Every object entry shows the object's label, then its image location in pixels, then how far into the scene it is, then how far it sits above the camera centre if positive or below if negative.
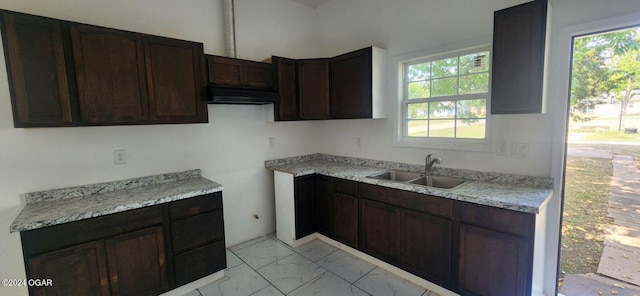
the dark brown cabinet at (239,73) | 2.61 +0.57
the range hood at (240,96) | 2.50 +0.32
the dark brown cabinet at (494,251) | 1.78 -0.90
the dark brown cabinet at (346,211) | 2.81 -0.91
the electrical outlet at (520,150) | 2.18 -0.24
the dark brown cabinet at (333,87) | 2.90 +0.45
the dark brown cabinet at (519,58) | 1.84 +0.44
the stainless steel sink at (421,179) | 2.55 -0.55
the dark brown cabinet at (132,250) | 1.76 -0.86
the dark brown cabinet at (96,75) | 1.78 +0.43
